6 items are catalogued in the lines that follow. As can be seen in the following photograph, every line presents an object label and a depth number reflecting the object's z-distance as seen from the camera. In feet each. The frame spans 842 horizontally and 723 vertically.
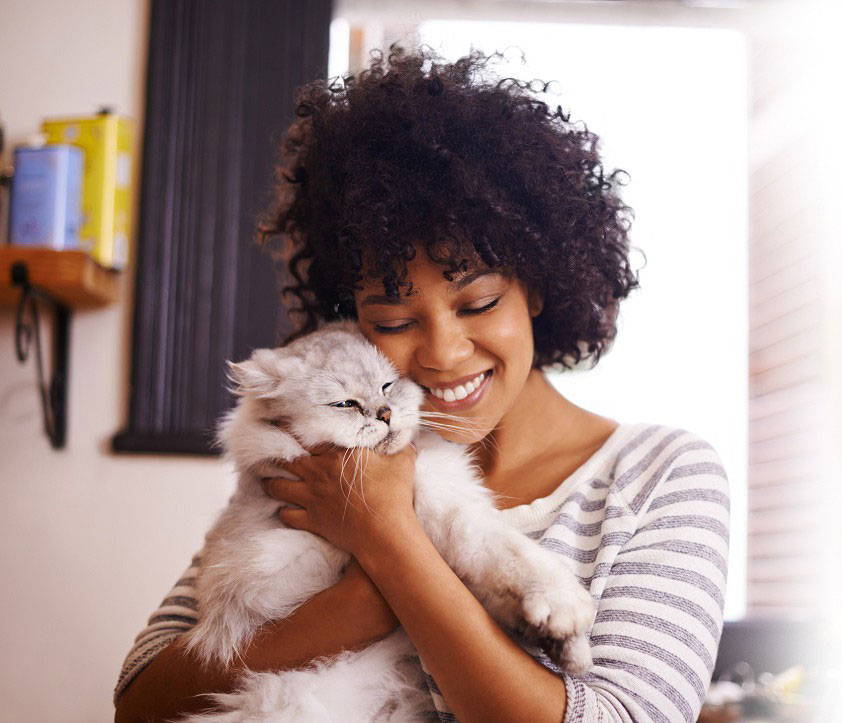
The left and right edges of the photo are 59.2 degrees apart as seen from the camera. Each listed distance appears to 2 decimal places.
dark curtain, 7.68
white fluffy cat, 3.28
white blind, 8.34
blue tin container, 6.98
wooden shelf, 6.82
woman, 3.23
